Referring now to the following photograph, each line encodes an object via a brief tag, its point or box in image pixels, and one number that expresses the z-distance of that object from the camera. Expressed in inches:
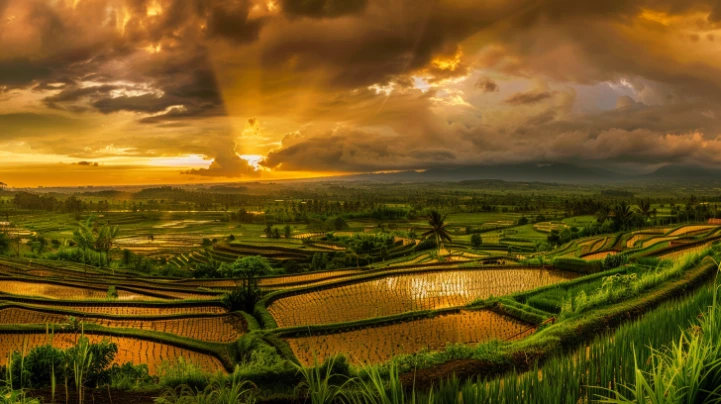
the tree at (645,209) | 2350.8
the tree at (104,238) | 1467.2
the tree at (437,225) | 1628.9
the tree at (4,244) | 1944.6
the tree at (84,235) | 1400.6
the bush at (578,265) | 897.0
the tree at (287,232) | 2860.2
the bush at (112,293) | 894.0
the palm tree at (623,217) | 1929.1
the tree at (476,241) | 2028.8
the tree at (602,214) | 2289.6
